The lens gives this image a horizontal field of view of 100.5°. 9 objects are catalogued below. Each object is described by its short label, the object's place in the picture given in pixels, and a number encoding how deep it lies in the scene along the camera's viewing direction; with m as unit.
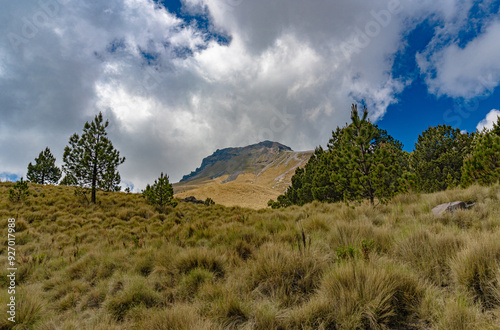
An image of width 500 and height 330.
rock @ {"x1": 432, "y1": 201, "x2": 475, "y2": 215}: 5.82
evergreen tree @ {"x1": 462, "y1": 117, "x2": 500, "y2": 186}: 9.92
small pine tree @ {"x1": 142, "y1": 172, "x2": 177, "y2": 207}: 16.67
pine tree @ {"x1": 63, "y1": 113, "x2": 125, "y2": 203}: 15.51
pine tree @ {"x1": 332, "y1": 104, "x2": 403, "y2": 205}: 8.70
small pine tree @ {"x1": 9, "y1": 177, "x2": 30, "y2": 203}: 14.27
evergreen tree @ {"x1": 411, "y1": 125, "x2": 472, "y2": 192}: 16.56
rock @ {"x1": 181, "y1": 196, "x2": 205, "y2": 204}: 24.62
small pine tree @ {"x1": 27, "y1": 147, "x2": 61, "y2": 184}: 36.88
